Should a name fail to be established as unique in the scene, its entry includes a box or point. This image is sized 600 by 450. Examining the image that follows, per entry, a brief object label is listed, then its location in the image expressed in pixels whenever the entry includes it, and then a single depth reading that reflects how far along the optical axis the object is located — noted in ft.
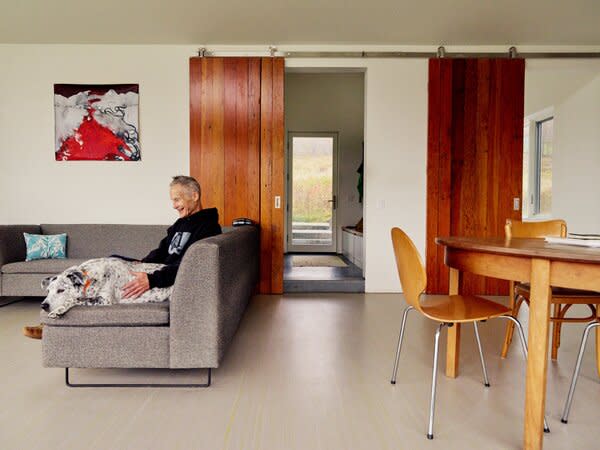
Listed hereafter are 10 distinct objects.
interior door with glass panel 26.25
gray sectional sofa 7.20
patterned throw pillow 14.01
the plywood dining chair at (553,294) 7.61
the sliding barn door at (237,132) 15.74
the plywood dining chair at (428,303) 6.23
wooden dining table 5.14
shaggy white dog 7.26
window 22.16
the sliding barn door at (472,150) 15.74
